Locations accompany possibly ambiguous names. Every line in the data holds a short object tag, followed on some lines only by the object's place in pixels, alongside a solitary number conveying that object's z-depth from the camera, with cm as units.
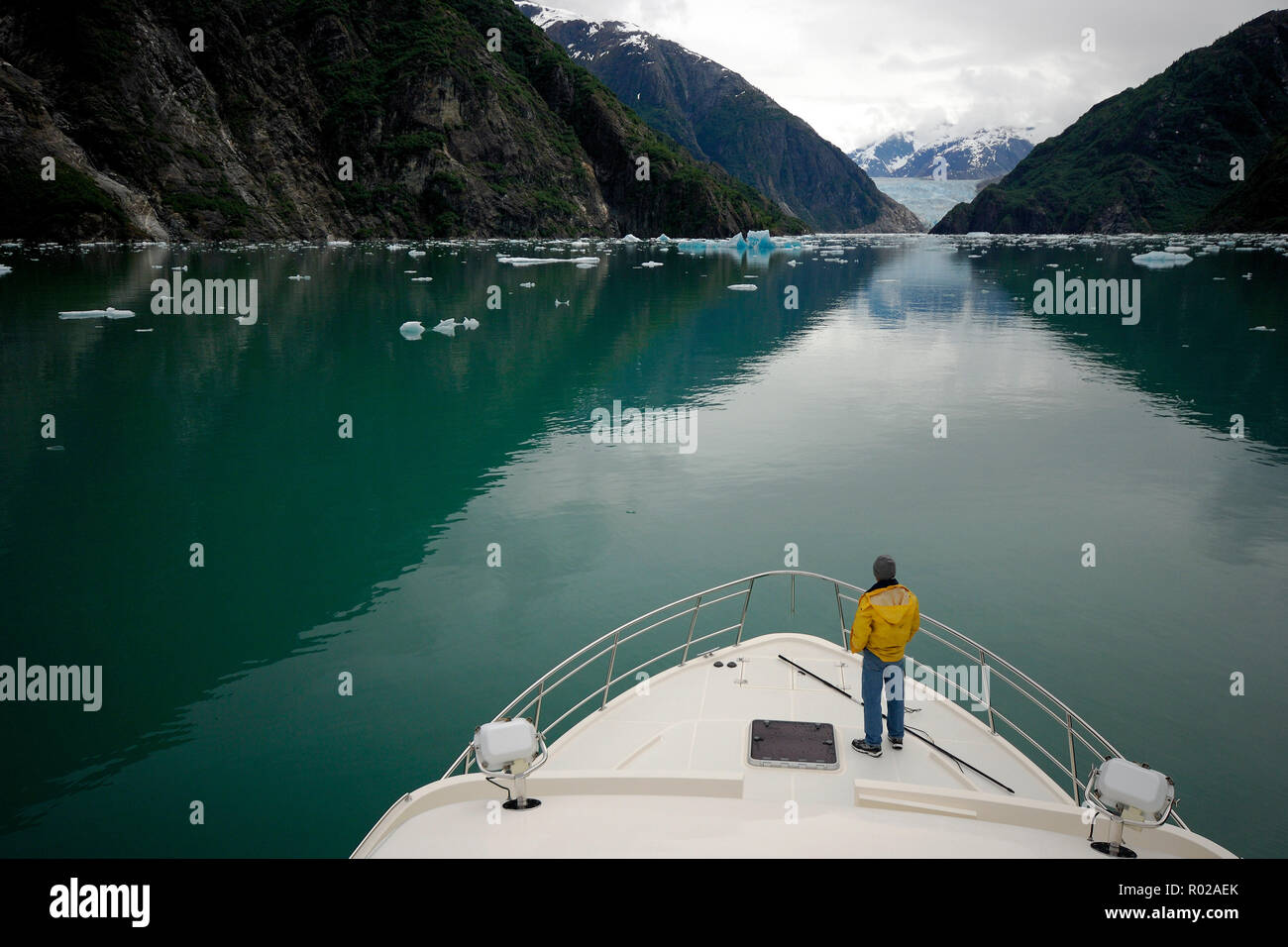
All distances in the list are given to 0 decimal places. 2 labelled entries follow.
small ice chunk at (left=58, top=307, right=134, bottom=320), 4412
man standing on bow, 848
